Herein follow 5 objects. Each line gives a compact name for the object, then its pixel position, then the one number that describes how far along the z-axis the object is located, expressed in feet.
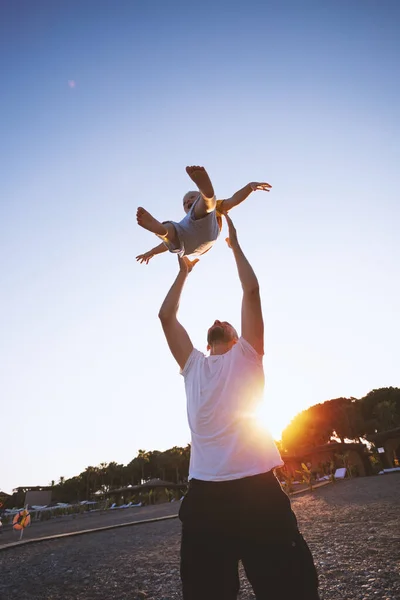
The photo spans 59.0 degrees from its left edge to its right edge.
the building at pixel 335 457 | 91.04
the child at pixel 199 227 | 12.22
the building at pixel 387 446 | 100.67
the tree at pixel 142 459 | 262.20
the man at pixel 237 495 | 5.41
